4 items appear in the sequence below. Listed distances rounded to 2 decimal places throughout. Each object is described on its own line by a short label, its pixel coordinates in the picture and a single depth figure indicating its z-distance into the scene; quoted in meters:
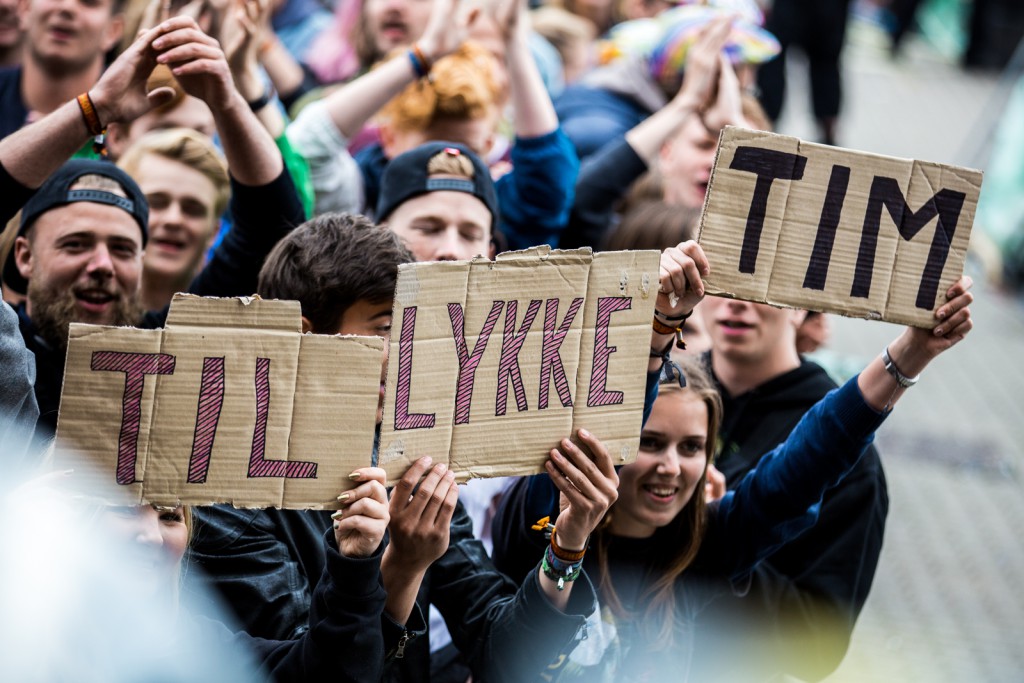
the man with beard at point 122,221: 5.38
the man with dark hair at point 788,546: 6.46
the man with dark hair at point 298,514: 4.75
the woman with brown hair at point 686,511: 5.43
